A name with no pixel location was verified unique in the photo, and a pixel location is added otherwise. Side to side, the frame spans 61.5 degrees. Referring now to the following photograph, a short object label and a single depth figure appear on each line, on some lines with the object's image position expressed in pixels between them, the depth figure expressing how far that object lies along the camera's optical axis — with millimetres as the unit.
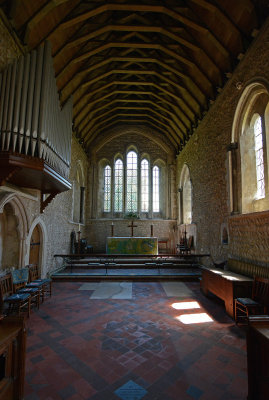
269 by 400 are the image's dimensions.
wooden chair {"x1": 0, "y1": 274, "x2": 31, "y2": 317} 3807
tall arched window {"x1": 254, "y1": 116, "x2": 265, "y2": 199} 5355
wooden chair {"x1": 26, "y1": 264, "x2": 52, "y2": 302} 4633
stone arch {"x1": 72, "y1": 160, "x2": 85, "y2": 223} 11016
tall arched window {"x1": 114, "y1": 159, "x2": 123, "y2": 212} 13226
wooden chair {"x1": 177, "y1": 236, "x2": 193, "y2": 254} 9602
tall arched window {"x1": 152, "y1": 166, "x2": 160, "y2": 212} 13328
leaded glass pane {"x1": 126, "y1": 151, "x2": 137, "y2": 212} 13188
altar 9305
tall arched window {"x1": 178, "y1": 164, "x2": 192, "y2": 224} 11323
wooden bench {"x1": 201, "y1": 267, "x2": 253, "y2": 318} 4062
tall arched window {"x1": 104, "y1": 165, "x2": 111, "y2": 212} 13273
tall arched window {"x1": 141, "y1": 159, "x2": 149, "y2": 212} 13273
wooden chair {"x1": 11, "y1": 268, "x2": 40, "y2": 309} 4312
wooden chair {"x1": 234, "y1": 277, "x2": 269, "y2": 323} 3572
